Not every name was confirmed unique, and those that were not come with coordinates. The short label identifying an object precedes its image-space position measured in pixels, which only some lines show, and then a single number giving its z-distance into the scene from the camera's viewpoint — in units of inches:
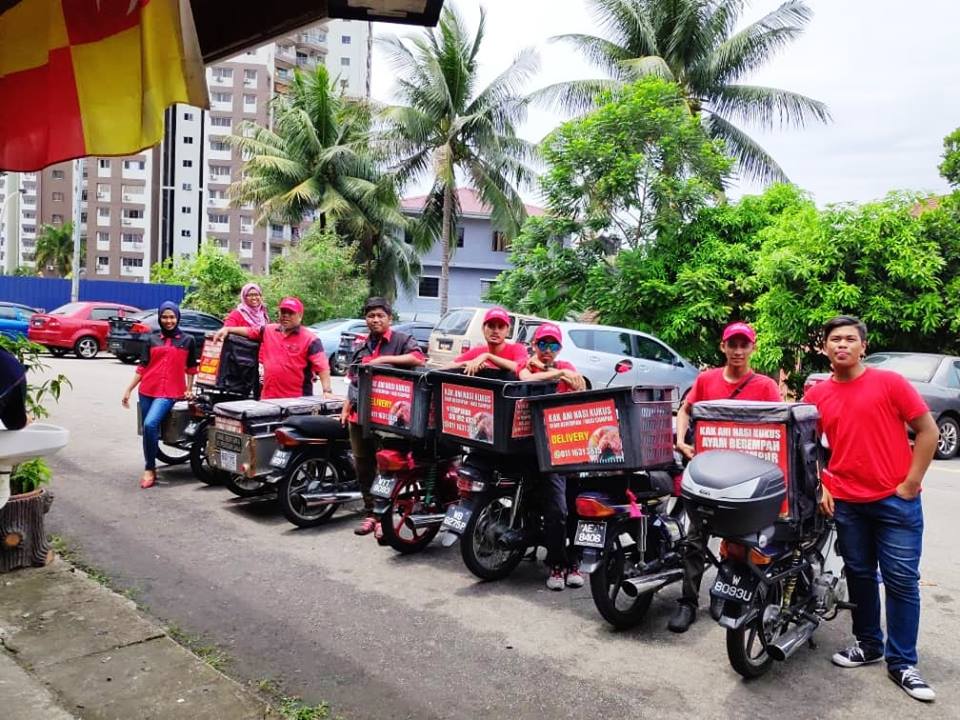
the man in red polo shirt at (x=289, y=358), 302.5
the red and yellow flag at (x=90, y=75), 139.5
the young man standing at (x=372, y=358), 250.1
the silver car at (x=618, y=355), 586.6
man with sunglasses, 211.5
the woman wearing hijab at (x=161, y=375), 313.3
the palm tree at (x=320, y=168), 1186.0
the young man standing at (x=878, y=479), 157.6
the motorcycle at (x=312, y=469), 263.0
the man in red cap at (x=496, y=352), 230.5
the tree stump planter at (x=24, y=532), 204.5
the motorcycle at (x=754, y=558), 148.9
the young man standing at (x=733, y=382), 200.4
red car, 840.3
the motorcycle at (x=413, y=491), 233.9
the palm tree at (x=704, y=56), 903.1
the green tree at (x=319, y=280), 1066.7
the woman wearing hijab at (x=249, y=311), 327.3
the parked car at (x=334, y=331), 820.6
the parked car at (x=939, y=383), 485.7
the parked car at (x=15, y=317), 842.8
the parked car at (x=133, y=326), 770.2
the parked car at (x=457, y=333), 624.7
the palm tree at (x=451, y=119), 1036.5
